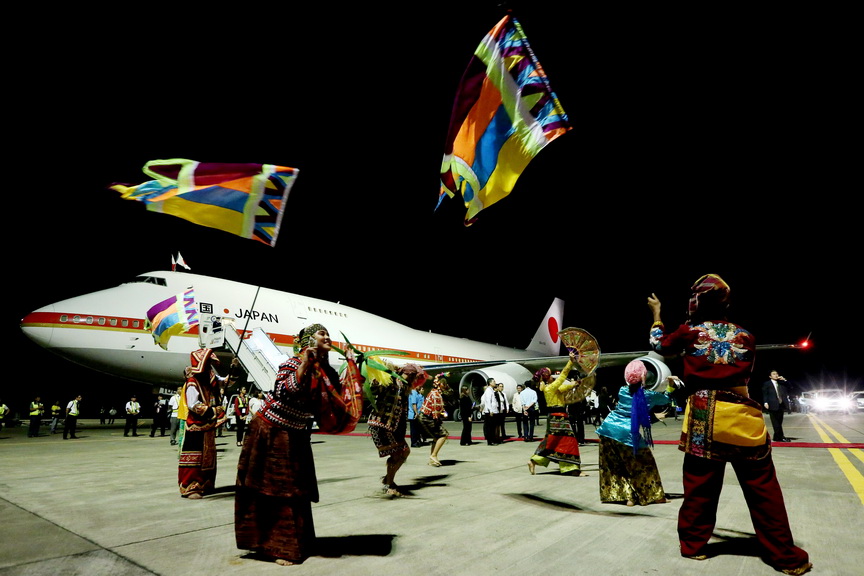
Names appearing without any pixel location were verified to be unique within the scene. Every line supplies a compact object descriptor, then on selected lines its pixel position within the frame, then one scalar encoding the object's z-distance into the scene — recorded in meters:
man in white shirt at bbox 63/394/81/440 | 13.97
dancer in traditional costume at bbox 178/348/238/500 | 5.57
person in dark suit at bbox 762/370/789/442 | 10.56
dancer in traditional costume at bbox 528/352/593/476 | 6.63
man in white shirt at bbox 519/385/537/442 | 13.22
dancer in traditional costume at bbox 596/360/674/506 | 4.81
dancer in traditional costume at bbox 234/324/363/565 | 3.22
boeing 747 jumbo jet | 13.34
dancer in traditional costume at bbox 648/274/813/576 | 2.95
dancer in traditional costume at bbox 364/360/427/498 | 5.49
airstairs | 13.58
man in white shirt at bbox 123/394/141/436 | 14.84
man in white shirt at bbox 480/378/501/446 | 12.20
